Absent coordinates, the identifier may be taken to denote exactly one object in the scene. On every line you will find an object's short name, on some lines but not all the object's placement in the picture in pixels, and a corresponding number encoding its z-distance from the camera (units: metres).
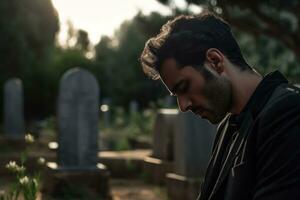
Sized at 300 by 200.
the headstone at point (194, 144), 7.18
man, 1.59
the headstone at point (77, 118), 7.93
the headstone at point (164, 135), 9.44
